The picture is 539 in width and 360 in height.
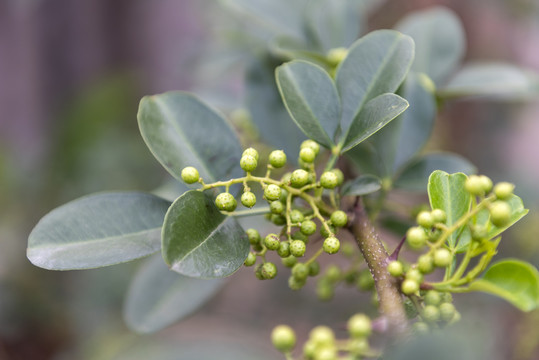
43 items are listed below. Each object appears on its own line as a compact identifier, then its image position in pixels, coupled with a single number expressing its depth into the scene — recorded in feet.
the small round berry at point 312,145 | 1.04
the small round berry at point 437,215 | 0.95
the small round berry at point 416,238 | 0.93
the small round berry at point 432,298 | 0.95
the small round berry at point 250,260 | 1.01
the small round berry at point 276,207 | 1.01
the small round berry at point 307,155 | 1.02
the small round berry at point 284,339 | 0.92
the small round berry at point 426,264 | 0.94
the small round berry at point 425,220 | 0.95
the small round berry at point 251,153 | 1.01
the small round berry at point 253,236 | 1.03
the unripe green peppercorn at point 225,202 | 0.99
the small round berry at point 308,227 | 1.00
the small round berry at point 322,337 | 0.89
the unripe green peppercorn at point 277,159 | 1.03
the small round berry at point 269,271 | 1.01
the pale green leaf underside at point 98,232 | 1.01
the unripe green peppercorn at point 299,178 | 0.99
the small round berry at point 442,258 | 0.93
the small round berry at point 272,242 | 0.99
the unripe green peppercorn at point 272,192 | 0.98
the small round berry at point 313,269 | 1.06
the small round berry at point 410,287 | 0.94
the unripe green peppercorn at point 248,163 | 1.00
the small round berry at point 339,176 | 1.05
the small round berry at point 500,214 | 0.91
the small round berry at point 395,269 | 0.95
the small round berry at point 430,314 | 0.95
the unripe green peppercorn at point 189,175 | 1.01
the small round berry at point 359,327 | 0.89
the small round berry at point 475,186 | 0.93
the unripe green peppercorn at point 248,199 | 1.00
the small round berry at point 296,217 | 1.00
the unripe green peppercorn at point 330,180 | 1.00
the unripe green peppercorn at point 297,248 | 0.98
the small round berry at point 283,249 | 1.00
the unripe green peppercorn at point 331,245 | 0.99
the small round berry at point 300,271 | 1.03
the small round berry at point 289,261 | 1.04
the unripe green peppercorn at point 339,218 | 1.01
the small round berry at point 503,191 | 0.92
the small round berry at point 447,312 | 0.96
